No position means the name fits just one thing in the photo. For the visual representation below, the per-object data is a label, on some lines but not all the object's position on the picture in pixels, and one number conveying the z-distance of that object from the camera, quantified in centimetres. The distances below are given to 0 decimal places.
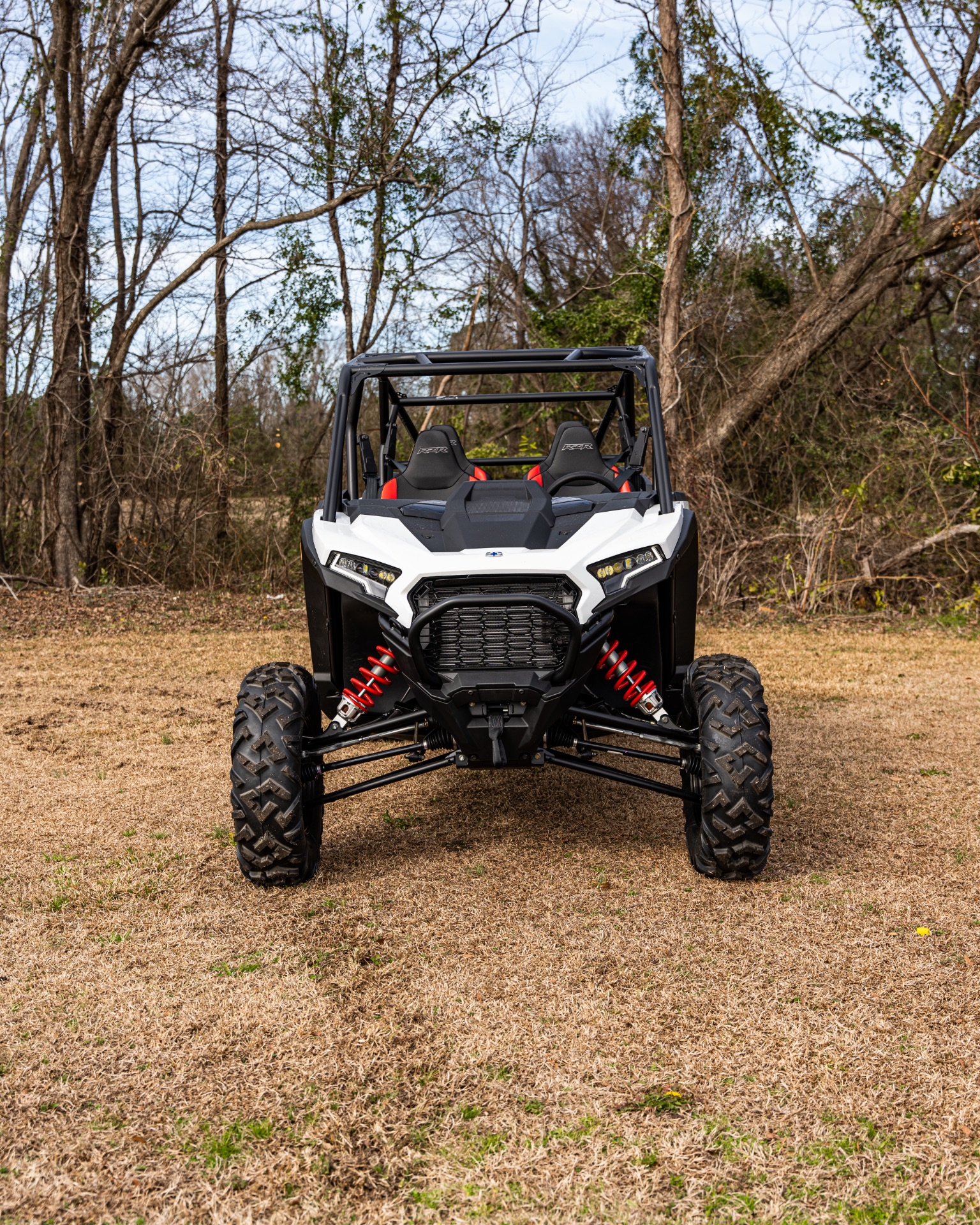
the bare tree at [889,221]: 1075
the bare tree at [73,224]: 1138
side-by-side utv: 350
